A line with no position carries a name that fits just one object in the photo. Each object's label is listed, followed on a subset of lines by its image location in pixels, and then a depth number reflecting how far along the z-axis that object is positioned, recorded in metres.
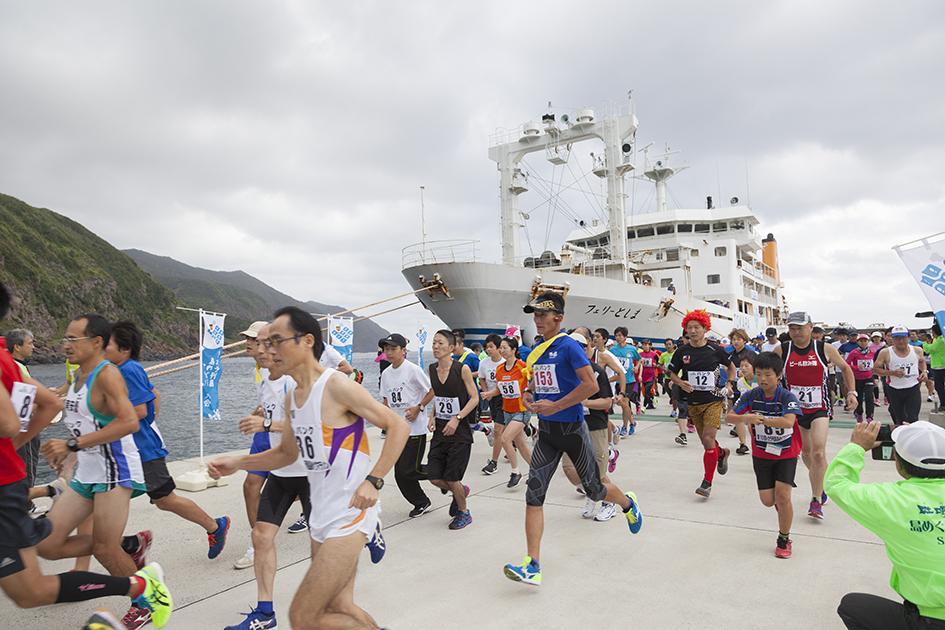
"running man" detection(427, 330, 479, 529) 5.20
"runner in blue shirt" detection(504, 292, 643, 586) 3.82
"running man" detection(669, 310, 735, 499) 6.15
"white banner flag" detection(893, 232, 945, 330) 3.75
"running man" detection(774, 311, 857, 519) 5.07
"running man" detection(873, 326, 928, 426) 8.04
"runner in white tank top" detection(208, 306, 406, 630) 2.23
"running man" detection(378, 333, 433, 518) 5.27
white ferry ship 20.44
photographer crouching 1.99
